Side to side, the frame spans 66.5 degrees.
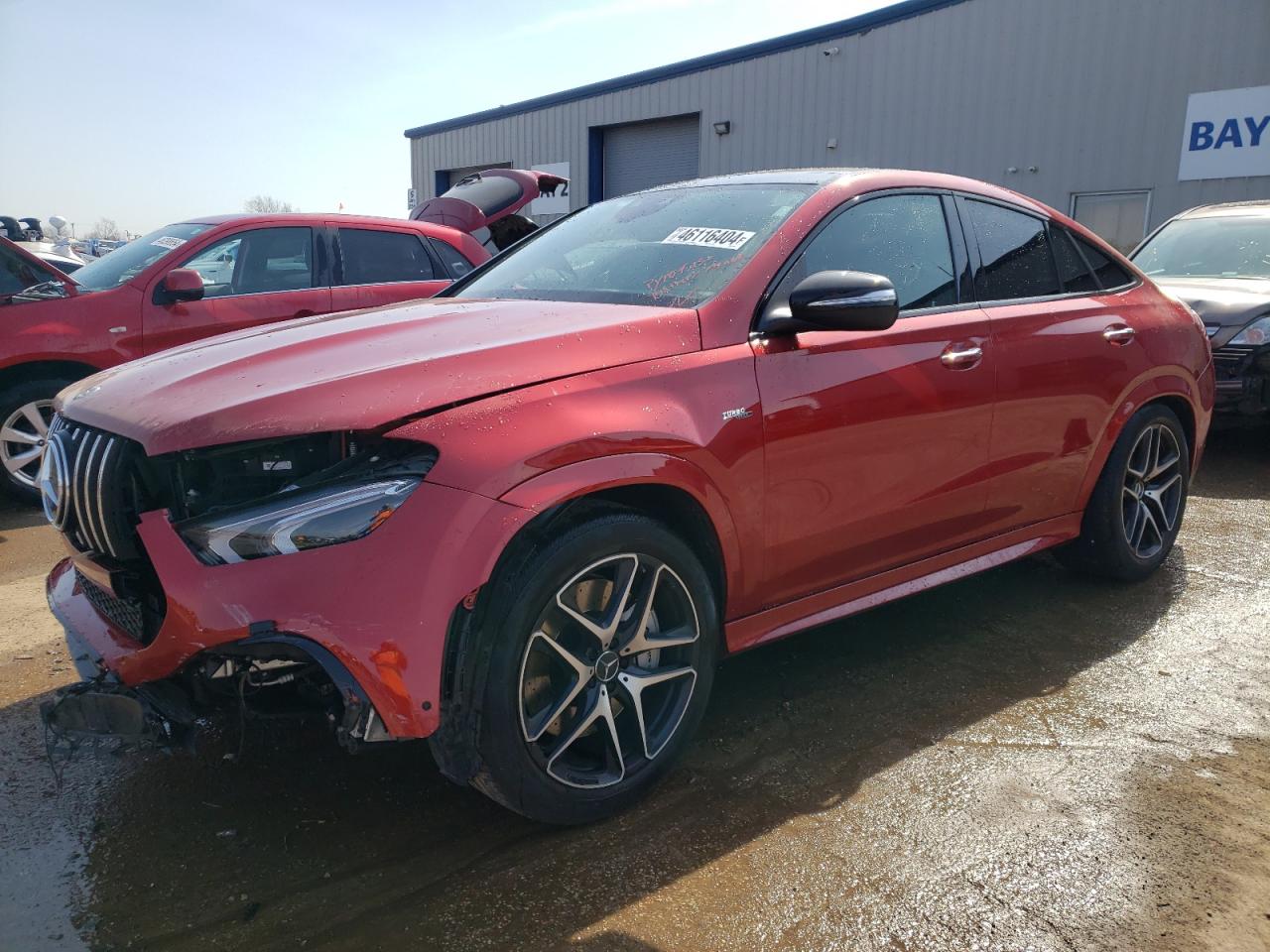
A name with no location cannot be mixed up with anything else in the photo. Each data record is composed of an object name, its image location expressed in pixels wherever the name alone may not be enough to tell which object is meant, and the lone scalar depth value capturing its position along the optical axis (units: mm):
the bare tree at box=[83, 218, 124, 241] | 75138
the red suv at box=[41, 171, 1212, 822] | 2088
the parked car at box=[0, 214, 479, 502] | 5582
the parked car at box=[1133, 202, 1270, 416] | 6434
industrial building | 12367
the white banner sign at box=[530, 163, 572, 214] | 22717
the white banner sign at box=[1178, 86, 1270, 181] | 12047
